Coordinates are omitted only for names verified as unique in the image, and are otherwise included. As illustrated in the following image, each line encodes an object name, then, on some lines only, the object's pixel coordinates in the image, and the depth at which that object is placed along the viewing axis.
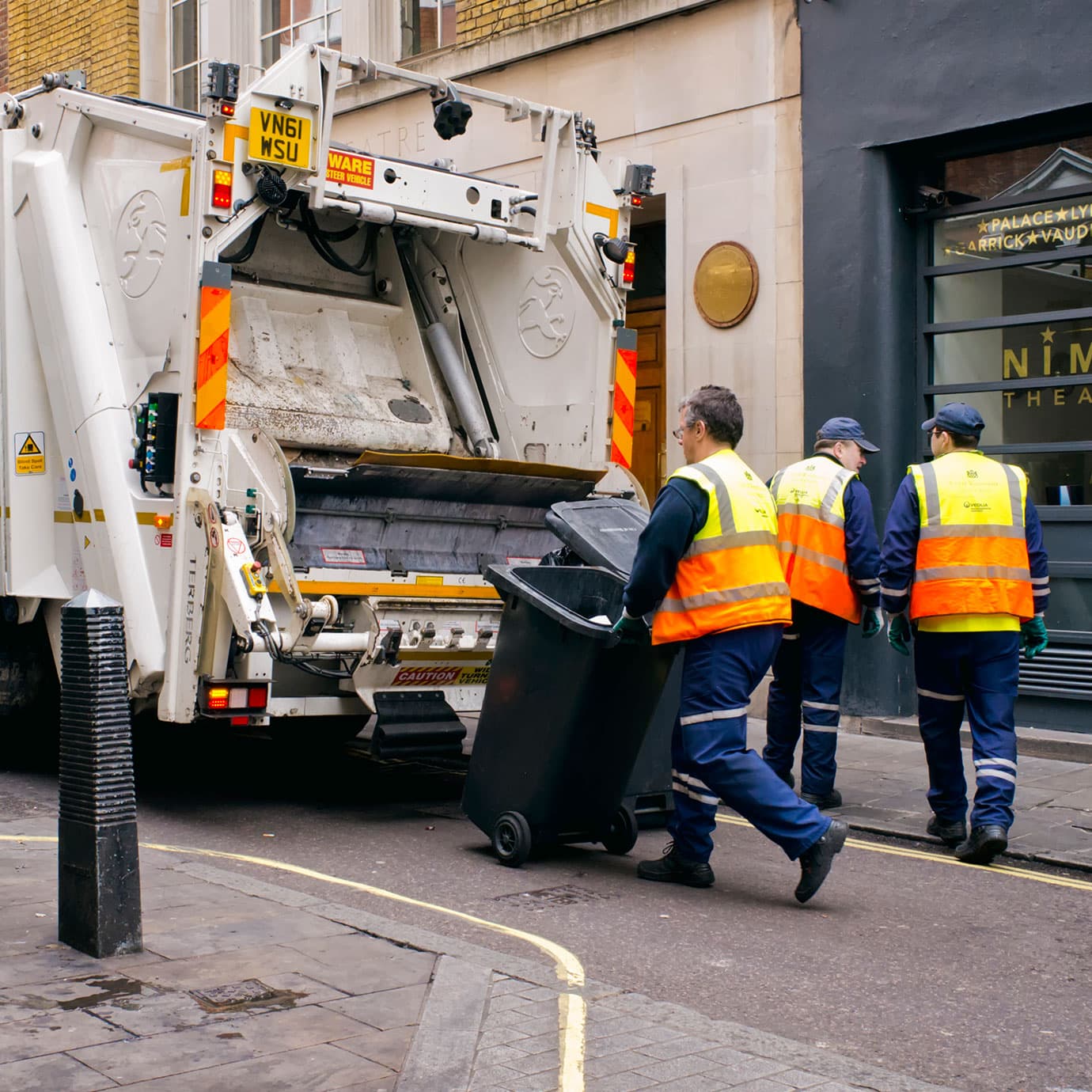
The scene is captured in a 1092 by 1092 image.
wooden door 11.30
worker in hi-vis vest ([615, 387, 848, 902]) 5.27
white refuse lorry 6.34
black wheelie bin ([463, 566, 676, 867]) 5.61
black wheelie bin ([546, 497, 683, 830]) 6.05
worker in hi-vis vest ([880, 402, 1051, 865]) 6.07
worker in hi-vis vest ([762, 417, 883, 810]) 6.83
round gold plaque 10.16
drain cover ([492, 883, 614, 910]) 5.33
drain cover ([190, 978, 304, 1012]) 3.94
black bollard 4.39
